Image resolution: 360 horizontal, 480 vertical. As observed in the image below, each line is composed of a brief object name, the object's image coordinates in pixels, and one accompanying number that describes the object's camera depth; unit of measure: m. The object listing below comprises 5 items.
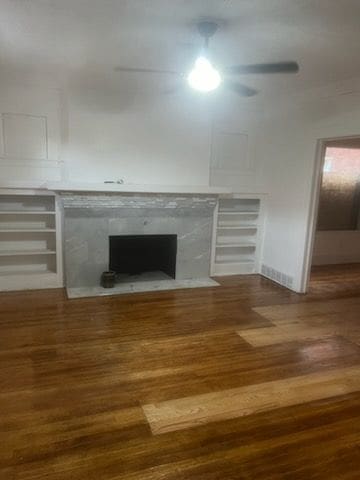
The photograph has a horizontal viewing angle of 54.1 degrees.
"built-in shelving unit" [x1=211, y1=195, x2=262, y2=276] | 5.46
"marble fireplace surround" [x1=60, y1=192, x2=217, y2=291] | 4.48
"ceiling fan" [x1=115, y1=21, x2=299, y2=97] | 2.48
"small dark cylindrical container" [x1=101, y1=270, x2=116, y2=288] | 4.60
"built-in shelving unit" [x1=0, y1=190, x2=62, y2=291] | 4.47
